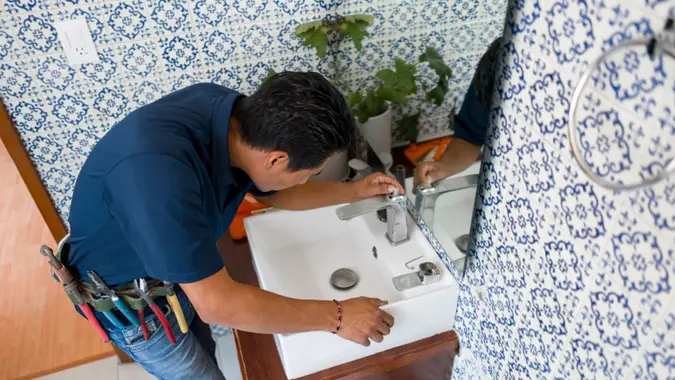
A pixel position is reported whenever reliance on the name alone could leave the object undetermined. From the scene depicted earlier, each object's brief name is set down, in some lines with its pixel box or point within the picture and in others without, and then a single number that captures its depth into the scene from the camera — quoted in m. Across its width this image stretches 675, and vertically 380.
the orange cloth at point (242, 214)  1.48
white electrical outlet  1.28
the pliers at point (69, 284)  1.02
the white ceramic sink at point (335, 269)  1.05
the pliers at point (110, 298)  1.04
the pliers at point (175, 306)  1.10
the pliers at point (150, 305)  1.06
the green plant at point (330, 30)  1.36
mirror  0.81
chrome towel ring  0.47
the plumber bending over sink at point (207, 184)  0.77
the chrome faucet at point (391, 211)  1.15
